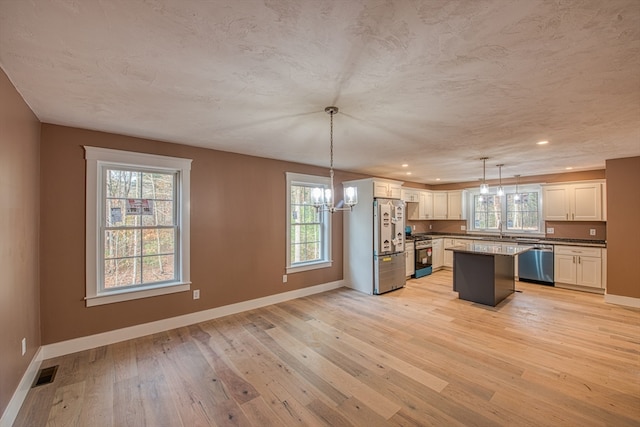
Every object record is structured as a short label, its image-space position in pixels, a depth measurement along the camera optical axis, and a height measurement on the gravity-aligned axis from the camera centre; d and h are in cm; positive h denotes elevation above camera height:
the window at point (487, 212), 695 +3
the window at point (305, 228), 487 -25
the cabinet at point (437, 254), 699 -108
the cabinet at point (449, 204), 745 +26
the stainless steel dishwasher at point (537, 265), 565 -113
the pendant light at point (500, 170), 468 +91
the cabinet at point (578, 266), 512 -106
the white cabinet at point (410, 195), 701 +51
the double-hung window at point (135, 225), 310 -11
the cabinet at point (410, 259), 619 -104
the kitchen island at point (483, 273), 441 -104
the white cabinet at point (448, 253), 732 -108
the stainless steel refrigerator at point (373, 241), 517 -54
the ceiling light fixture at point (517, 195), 653 +44
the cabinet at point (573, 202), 543 +23
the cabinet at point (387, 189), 524 +52
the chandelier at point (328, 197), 303 +20
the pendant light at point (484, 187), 450 +45
